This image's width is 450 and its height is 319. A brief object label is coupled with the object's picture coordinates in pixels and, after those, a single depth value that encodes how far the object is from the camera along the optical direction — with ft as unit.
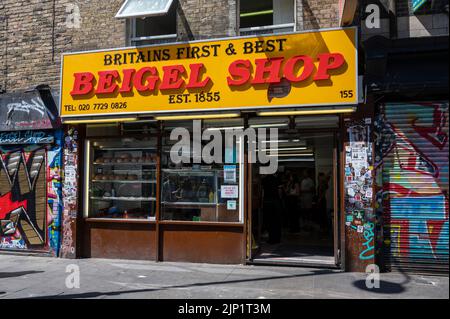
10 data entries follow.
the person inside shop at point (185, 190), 27.66
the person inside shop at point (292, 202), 37.19
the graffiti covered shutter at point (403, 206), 21.24
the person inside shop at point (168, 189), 27.81
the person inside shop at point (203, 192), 27.32
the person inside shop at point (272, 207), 31.71
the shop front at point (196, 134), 24.08
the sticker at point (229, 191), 26.53
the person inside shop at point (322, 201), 37.80
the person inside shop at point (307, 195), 38.99
